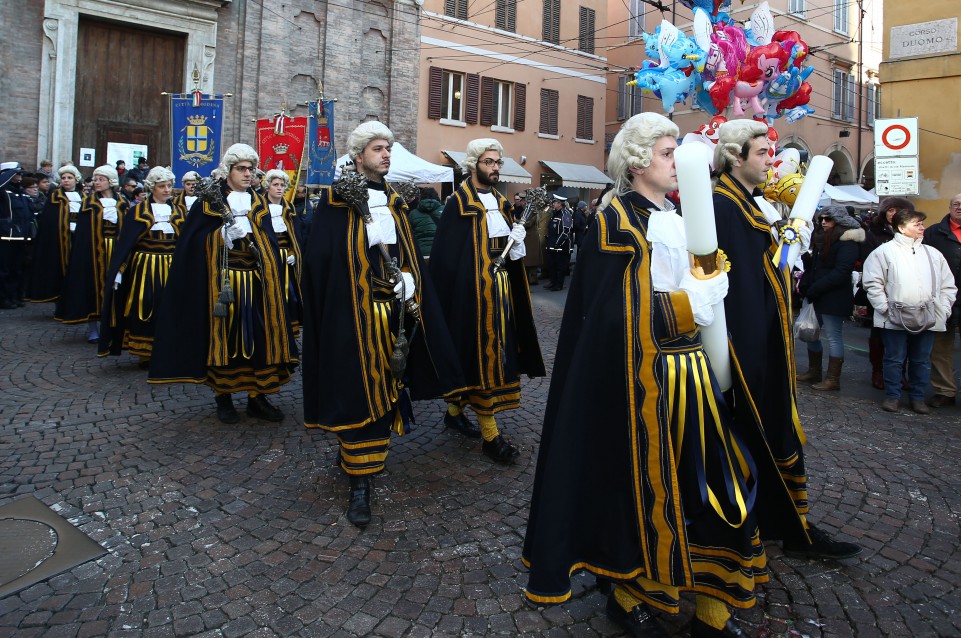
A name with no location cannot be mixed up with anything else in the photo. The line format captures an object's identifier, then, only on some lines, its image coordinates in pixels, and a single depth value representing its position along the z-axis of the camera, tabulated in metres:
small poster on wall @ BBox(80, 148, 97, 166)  16.36
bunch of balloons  8.31
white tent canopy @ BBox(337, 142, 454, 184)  16.09
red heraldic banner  11.19
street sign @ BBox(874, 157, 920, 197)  10.77
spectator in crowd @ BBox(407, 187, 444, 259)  10.40
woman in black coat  6.80
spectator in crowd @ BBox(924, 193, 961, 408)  6.32
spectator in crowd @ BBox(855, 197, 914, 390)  6.74
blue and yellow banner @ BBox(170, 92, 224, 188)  9.43
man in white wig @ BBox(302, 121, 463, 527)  3.81
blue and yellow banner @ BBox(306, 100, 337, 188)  11.86
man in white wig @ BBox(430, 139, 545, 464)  4.66
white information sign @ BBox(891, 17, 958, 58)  11.62
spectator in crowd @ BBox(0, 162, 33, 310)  10.90
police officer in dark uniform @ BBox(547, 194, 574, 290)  14.98
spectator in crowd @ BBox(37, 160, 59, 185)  13.45
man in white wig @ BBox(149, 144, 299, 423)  5.28
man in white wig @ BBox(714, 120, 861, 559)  3.07
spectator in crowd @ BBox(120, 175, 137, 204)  11.73
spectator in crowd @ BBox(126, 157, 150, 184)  13.86
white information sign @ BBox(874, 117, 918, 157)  11.00
